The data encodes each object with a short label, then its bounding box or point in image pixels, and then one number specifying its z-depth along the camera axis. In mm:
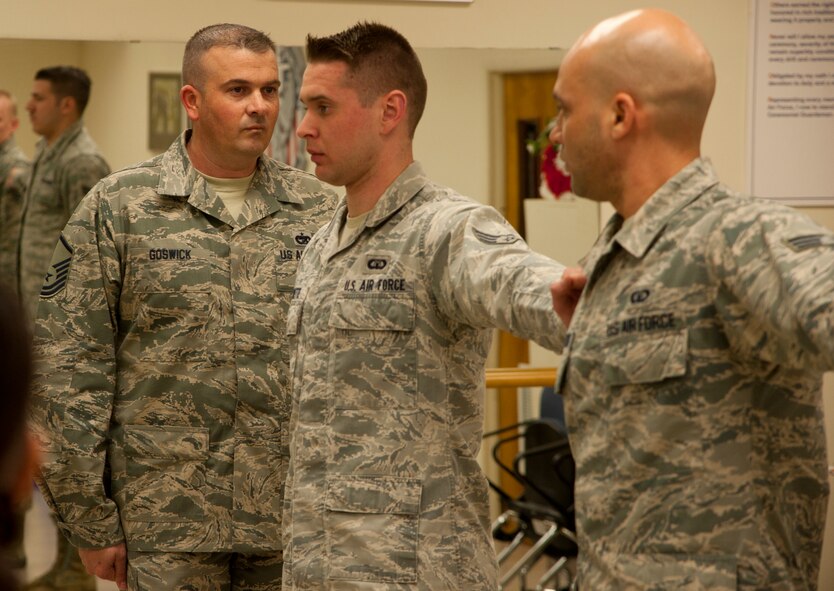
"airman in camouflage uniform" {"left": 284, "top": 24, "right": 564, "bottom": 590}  4407
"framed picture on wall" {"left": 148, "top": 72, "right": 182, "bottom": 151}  7889
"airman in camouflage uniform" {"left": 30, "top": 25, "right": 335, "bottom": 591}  5637
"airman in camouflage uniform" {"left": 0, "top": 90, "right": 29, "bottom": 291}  7615
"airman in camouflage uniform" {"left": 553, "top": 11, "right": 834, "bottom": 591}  3081
